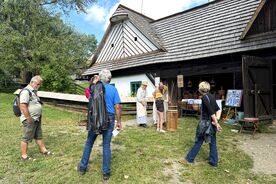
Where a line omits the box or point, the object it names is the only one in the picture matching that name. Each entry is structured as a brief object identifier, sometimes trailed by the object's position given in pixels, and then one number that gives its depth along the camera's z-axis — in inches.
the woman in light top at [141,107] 257.7
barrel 236.4
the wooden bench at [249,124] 224.2
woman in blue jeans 140.7
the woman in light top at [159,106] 232.2
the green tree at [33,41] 529.2
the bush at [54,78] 488.2
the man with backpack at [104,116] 123.0
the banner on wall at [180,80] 321.5
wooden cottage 266.0
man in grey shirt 145.2
